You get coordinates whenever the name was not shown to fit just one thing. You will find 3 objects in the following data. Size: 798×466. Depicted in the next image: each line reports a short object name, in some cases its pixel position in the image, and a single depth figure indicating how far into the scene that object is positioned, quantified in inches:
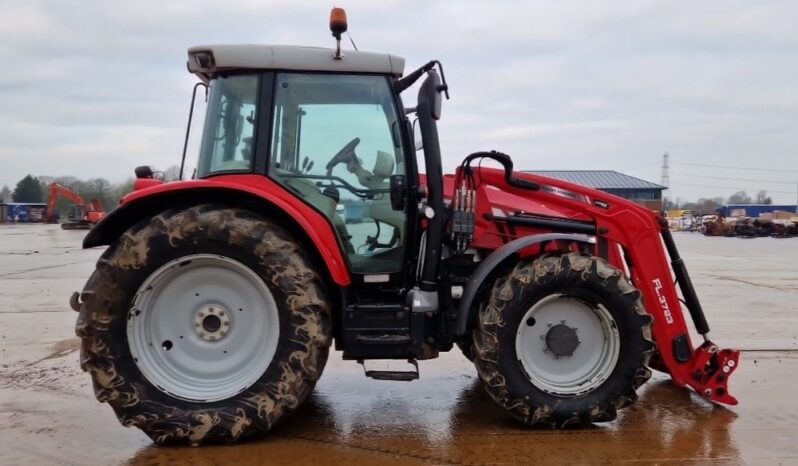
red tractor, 139.7
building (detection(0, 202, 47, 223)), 2529.5
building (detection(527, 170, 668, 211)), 1600.6
